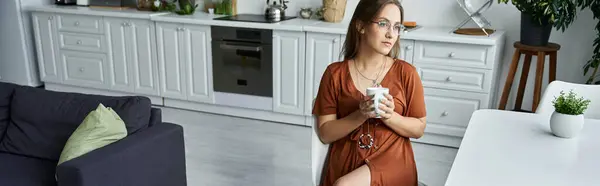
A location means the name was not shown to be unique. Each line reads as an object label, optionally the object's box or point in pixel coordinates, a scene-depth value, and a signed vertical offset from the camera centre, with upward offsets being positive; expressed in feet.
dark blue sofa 6.86 -2.50
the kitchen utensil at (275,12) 13.25 -1.34
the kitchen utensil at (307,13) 13.43 -1.38
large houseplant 9.83 -1.08
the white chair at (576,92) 7.11 -1.79
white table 4.65 -1.86
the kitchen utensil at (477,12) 11.52 -1.15
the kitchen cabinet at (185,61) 13.39 -2.65
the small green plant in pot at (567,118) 5.64 -1.64
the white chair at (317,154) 5.80 -2.12
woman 5.47 -1.60
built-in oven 12.75 -2.49
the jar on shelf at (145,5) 14.94 -1.36
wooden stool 10.57 -2.18
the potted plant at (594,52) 10.00 -1.78
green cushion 6.65 -2.25
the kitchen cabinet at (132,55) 14.02 -2.61
